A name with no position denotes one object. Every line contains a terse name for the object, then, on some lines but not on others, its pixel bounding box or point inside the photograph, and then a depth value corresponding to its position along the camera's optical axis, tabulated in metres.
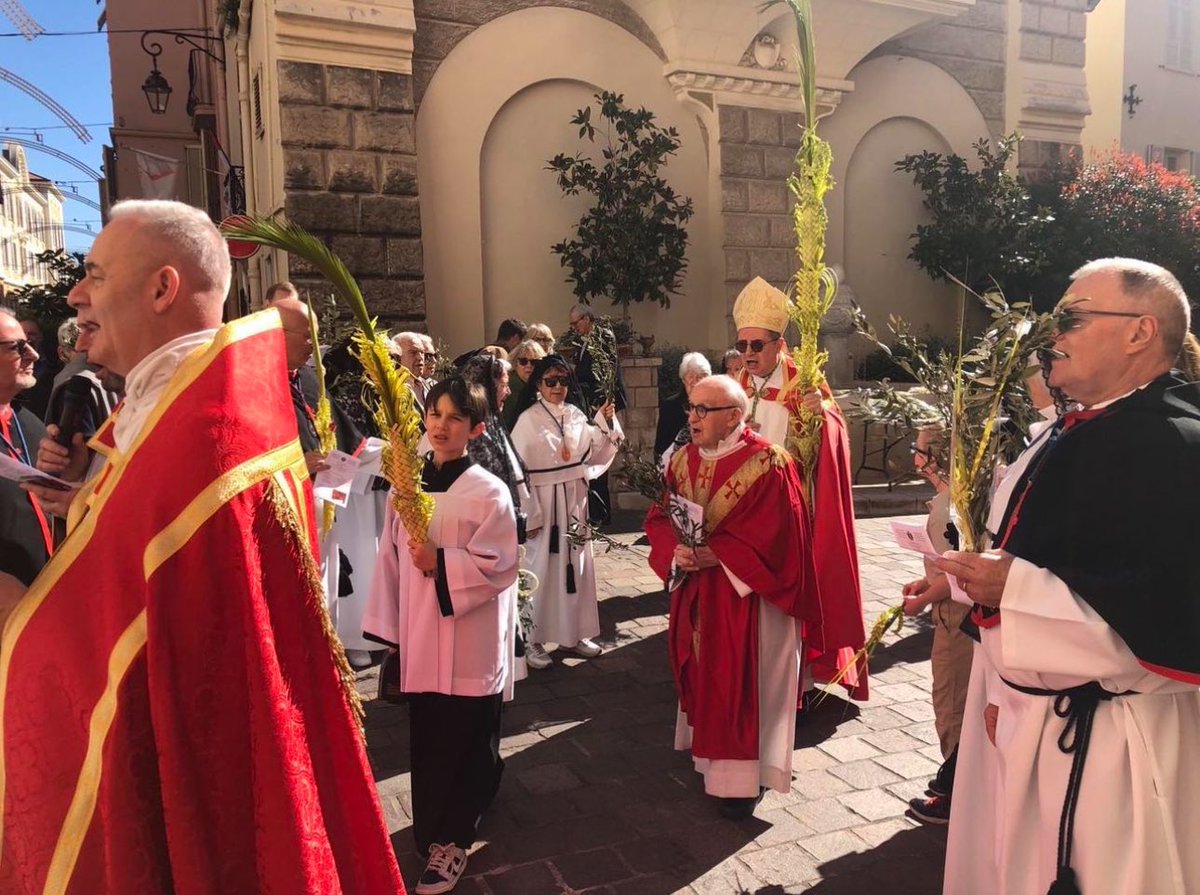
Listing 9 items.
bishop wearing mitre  5.14
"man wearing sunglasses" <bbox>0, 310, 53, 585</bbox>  3.12
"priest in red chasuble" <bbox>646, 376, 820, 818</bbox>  3.97
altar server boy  3.54
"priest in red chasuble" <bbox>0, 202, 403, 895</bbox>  1.71
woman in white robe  6.04
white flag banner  16.39
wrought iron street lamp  15.05
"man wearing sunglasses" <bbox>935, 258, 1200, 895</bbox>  2.23
